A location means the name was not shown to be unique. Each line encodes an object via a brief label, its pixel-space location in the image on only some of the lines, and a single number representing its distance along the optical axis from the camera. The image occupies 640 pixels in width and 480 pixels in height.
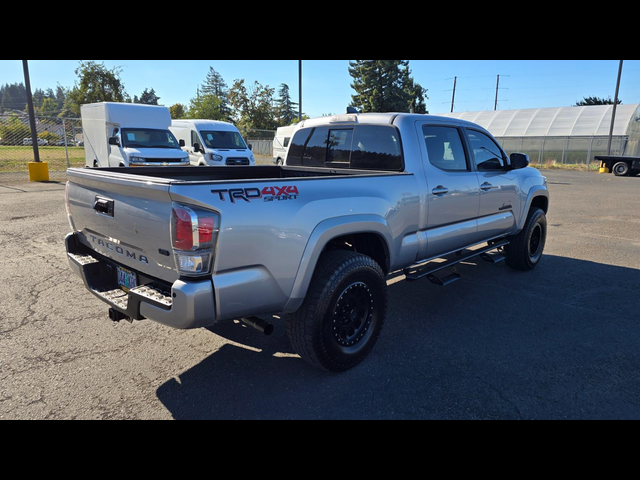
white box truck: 14.05
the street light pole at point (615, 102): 28.17
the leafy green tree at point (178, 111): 65.50
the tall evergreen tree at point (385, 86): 51.69
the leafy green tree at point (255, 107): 51.78
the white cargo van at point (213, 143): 16.71
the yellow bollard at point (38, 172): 15.92
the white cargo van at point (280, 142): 22.93
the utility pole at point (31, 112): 15.16
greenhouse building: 31.77
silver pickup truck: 2.50
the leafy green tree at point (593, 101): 57.99
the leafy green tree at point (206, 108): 55.38
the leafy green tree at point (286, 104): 61.21
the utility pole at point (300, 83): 21.52
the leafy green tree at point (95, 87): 38.03
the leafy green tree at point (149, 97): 111.31
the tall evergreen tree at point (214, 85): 90.94
